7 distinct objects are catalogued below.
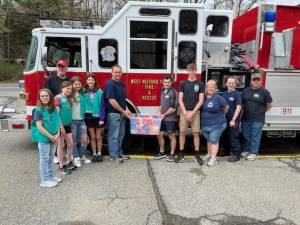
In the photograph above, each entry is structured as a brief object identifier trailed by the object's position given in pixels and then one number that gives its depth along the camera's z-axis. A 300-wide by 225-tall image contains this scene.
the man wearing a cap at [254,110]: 4.30
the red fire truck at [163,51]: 4.32
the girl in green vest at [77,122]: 3.98
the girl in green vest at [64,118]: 3.77
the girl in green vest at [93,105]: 4.08
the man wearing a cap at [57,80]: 4.10
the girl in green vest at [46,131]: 3.35
